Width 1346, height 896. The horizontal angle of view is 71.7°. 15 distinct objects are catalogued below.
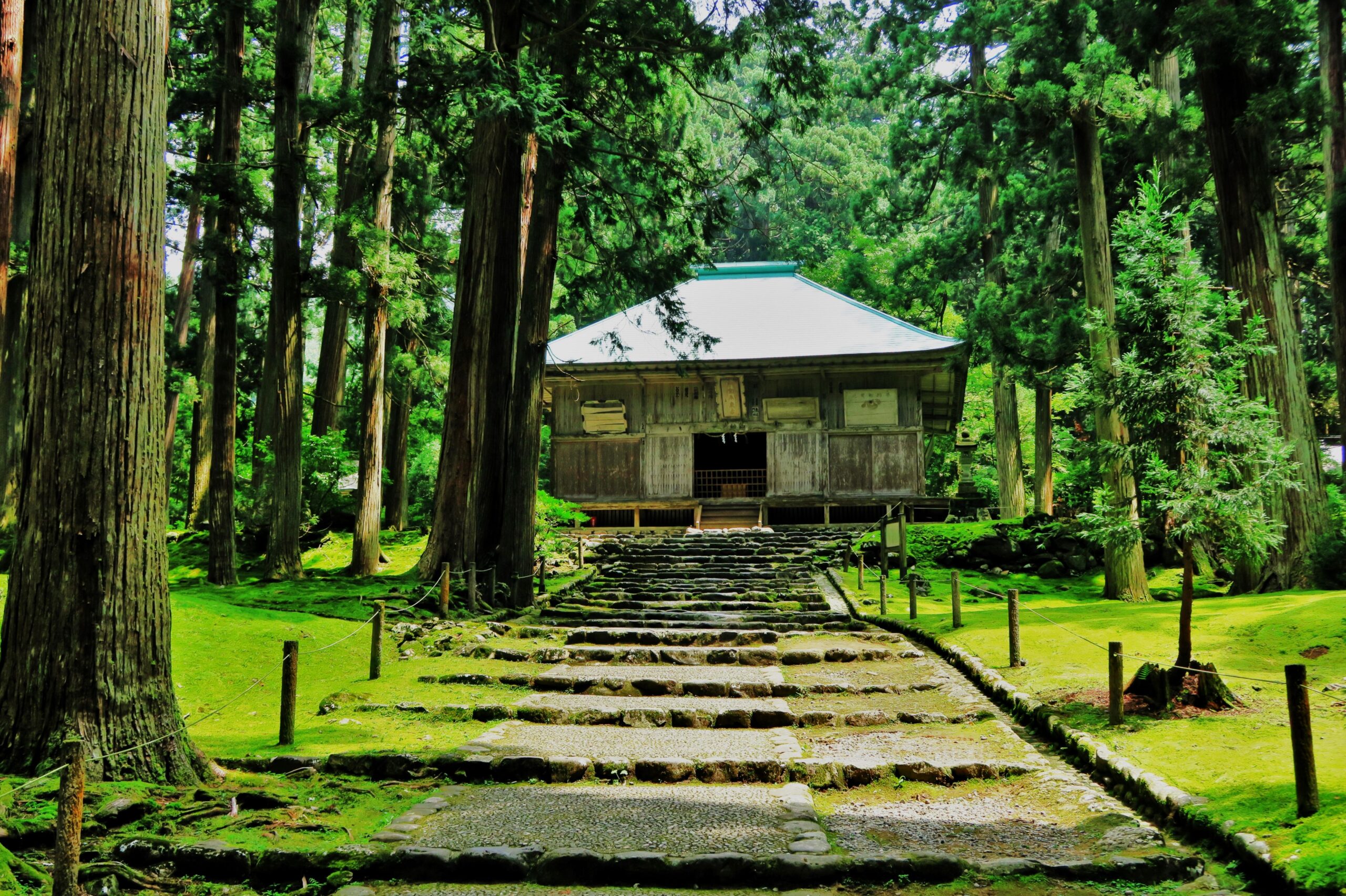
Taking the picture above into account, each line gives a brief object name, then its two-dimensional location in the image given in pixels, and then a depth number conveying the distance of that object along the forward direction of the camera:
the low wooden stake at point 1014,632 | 8.32
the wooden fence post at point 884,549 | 13.41
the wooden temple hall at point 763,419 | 21.36
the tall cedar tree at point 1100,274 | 13.03
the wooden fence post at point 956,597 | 10.48
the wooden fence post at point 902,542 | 14.61
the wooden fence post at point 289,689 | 5.93
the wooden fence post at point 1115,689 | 6.13
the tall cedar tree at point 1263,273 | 11.73
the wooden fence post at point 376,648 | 8.19
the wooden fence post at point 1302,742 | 4.11
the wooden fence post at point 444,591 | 10.86
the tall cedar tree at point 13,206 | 9.68
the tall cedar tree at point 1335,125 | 10.60
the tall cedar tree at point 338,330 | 17.66
